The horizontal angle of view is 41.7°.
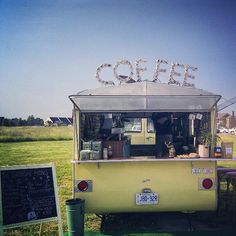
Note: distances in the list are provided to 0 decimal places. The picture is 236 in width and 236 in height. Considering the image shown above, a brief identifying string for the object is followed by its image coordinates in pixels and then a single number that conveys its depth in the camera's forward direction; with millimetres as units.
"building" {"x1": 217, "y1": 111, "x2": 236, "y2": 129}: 49216
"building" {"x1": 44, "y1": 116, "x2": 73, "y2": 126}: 81062
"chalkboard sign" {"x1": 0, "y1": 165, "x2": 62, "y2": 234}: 4457
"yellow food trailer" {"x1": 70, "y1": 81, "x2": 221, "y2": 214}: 5082
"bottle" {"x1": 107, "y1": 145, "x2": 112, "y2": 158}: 5402
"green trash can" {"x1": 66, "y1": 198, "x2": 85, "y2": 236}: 4891
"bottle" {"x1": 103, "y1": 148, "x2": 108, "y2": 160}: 5257
